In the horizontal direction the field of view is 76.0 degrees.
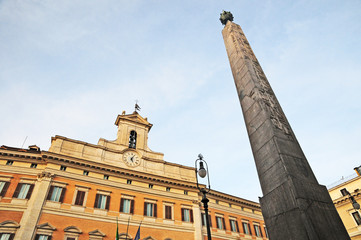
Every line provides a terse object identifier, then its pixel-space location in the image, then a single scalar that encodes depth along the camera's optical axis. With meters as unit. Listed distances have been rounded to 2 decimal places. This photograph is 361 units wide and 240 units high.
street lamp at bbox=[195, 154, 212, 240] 9.05
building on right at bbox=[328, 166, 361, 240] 23.80
